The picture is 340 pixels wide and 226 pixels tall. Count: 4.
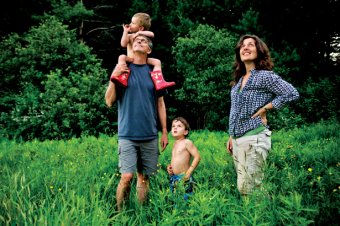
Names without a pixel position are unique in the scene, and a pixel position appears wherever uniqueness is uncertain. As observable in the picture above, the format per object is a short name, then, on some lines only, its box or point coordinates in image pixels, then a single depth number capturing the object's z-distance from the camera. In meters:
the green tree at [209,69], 13.23
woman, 3.27
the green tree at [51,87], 11.28
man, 3.48
